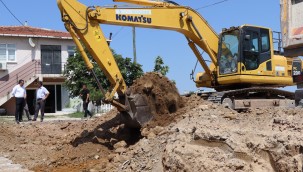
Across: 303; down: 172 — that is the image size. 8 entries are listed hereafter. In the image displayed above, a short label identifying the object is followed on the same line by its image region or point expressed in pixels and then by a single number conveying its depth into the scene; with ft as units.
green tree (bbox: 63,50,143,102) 87.56
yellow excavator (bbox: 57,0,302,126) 35.24
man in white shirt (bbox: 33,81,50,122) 54.85
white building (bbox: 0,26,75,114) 100.32
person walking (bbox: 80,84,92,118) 59.56
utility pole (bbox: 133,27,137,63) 102.23
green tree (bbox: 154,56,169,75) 92.69
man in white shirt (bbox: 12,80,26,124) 51.11
